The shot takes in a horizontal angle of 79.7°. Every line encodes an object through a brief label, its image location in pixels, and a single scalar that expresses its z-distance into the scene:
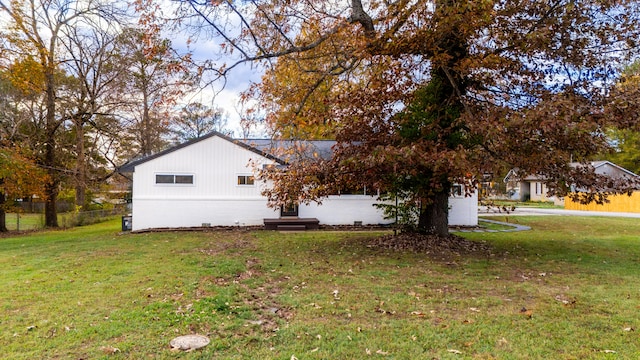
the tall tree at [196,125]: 28.16
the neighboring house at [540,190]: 29.34
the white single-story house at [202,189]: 15.63
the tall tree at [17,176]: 14.34
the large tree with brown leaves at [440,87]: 7.57
